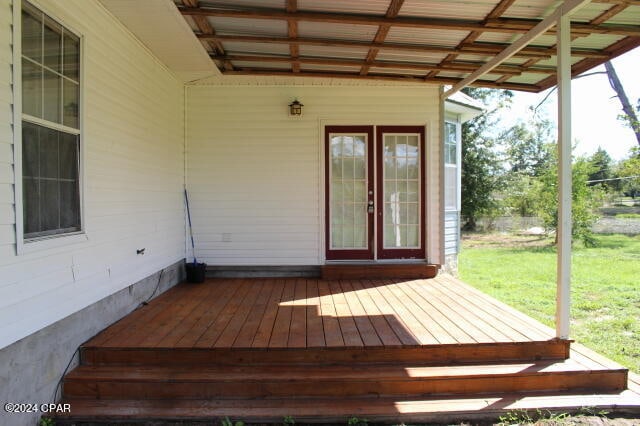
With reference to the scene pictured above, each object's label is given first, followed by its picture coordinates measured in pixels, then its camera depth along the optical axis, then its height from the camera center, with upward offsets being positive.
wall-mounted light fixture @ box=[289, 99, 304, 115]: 5.59 +1.29
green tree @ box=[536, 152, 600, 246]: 11.41 +0.02
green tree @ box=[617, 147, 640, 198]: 11.95 +1.04
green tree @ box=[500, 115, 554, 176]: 19.09 +2.77
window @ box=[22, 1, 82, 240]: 2.57 +0.53
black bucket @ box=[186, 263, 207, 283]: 5.39 -0.88
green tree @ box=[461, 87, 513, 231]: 16.08 +1.19
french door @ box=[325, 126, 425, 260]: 5.80 +0.15
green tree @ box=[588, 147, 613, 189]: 29.41 +2.32
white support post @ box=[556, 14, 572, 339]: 3.12 +0.24
